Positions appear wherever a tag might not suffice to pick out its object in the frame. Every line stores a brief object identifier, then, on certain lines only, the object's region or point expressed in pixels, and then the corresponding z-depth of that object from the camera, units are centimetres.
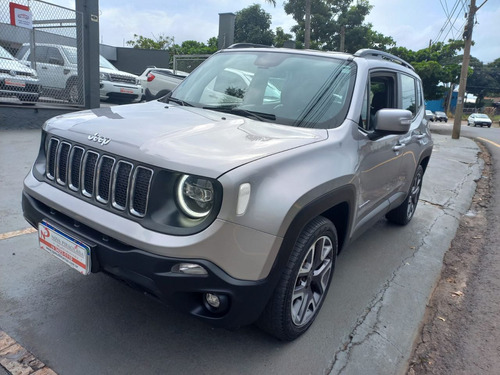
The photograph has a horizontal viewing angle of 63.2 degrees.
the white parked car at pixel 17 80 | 806
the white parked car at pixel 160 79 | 1188
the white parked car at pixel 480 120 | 4059
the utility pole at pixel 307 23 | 1669
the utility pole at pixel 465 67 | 1816
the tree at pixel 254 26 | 3256
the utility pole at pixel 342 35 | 2605
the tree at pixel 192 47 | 3304
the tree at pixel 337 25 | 3092
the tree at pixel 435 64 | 3241
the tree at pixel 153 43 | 4028
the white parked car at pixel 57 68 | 874
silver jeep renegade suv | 198
